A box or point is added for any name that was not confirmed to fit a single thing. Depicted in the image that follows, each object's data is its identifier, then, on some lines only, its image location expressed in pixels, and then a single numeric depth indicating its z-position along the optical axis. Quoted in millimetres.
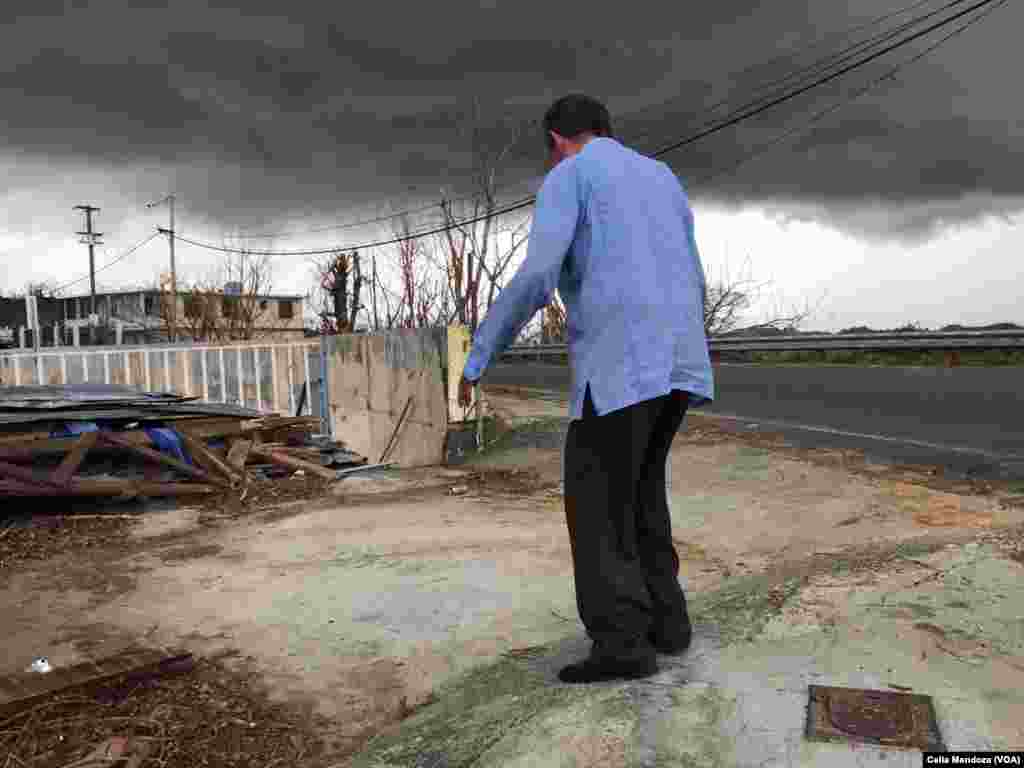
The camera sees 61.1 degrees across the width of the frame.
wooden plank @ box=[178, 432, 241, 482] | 7293
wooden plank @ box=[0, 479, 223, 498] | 5973
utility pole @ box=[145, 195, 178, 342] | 34156
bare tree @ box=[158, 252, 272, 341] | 35469
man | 2502
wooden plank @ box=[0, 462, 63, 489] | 6055
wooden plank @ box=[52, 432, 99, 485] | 6195
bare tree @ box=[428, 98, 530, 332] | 18853
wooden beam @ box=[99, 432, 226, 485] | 6887
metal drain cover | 2020
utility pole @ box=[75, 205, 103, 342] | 52719
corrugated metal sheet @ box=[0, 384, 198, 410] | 7279
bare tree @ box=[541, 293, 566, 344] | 21125
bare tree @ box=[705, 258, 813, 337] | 25172
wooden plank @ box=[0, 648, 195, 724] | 2570
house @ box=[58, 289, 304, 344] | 60856
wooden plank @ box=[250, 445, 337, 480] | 8023
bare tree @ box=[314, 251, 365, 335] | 25531
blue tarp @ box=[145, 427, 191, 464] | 7297
